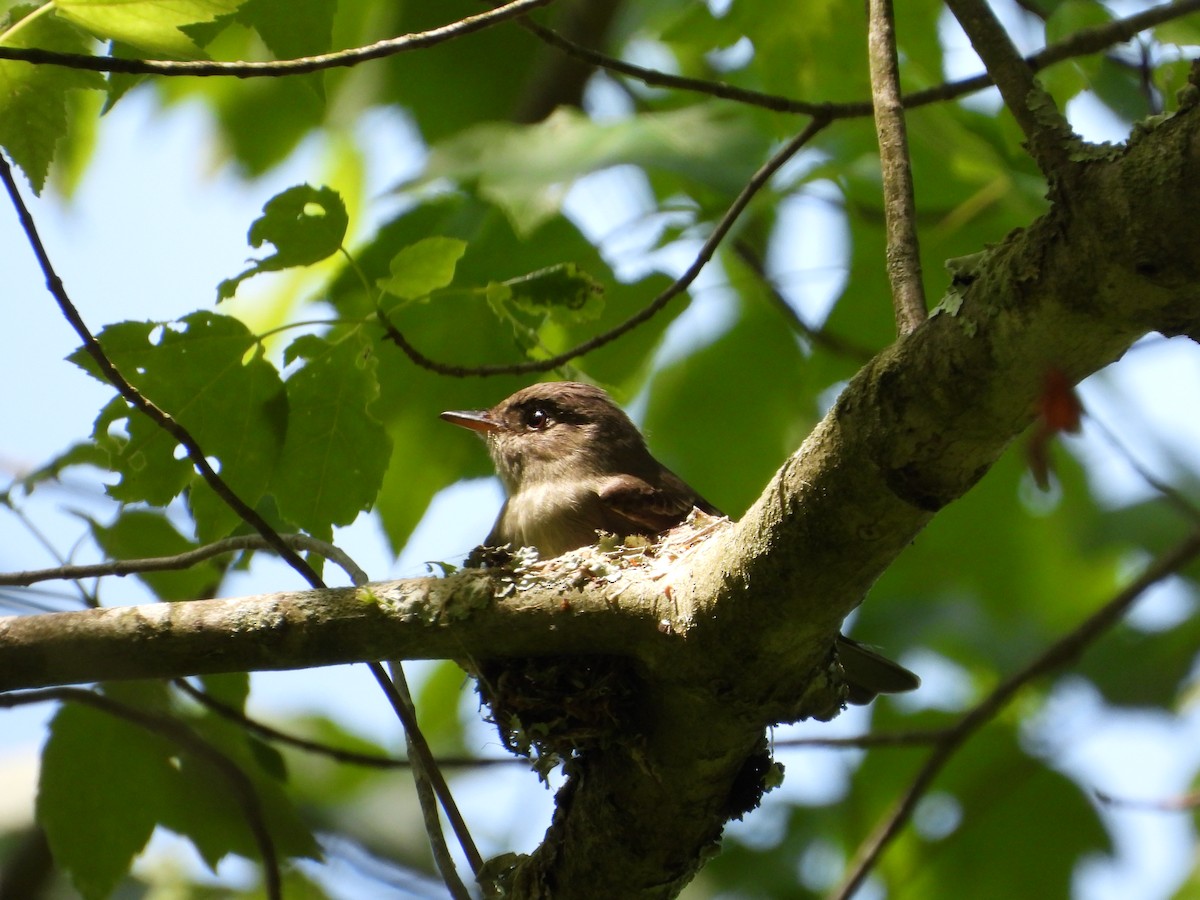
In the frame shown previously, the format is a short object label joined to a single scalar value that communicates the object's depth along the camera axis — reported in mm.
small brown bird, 8773
